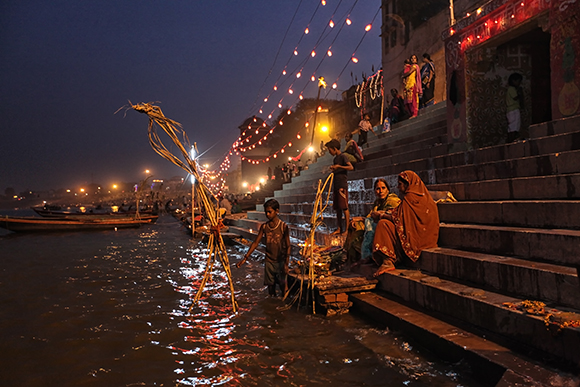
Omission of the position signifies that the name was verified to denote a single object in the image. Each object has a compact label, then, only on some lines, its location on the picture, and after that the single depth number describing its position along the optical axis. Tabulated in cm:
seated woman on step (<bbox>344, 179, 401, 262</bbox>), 543
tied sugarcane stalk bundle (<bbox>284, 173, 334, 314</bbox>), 484
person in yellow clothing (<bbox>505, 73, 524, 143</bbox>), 702
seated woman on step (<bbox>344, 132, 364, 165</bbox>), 920
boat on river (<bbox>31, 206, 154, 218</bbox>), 2788
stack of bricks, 480
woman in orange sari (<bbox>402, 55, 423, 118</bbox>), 1211
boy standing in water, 557
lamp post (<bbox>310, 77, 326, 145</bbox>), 1727
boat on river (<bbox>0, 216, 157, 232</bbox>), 2036
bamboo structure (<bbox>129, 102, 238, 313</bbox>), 402
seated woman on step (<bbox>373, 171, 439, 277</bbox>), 489
